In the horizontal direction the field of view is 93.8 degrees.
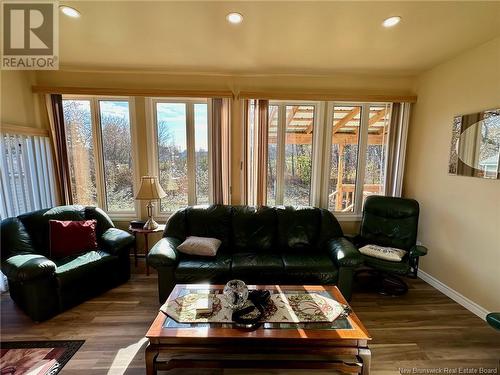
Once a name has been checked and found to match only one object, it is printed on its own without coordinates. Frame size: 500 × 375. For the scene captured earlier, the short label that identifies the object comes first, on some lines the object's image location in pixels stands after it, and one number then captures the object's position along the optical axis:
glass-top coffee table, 1.51
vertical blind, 2.55
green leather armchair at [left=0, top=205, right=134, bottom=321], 2.15
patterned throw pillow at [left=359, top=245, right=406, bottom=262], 2.63
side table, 3.01
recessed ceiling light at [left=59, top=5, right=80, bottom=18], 1.90
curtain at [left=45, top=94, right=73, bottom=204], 3.09
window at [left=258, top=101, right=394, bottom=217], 3.38
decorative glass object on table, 1.75
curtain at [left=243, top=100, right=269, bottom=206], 3.22
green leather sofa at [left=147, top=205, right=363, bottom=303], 2.41
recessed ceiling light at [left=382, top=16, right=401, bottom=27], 1.97
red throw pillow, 2.60
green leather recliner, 2.67
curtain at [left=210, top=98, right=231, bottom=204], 3.22
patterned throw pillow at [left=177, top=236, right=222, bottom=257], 2.61
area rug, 1.70
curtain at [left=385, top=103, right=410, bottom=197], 3.29
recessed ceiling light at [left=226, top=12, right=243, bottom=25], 1.96
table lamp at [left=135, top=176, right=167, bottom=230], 2.94
